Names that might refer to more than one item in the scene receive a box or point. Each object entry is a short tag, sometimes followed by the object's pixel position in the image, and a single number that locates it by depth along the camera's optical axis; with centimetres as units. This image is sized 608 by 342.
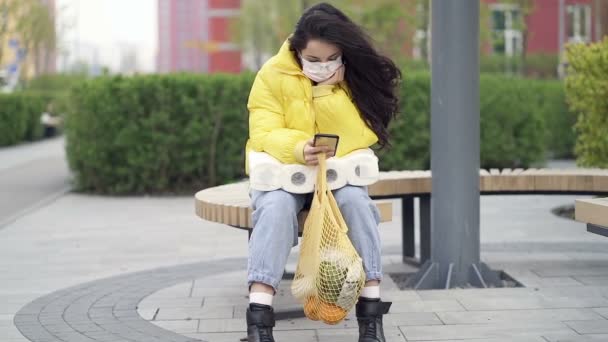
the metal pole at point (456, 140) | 598
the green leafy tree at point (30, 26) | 3153
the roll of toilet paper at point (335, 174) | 470
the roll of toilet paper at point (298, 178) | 468
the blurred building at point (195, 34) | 6259
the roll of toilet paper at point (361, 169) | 474
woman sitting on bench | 454
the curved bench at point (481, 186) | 632
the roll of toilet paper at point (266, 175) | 467
